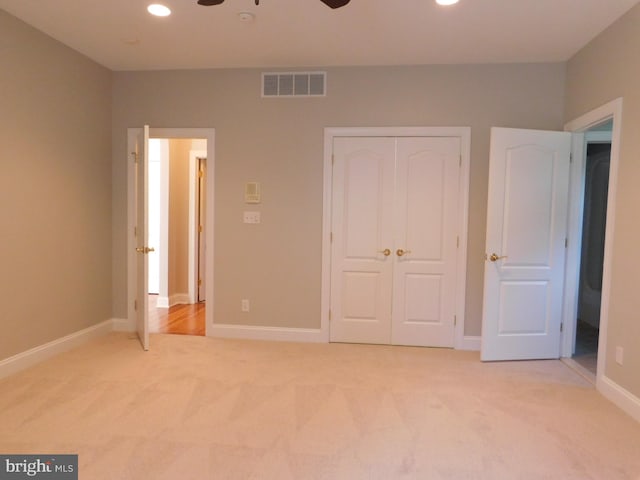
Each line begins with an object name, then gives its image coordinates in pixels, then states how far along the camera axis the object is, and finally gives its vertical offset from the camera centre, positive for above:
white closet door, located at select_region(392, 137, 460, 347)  3.89 -0.22
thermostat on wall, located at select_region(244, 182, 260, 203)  4.09 +0.23
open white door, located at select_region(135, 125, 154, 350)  3.75 -0.19
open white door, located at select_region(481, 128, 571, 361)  3.52 -0.19
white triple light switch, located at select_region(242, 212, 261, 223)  4.11 -0.04
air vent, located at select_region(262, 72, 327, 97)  3.95 +1.30
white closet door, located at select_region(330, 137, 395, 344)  3.95 -0.23
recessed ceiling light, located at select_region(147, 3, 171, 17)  2.86 +1.46
